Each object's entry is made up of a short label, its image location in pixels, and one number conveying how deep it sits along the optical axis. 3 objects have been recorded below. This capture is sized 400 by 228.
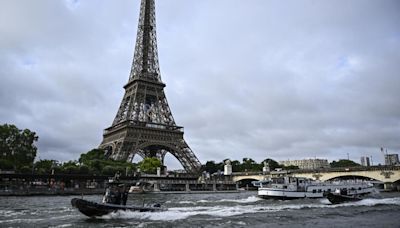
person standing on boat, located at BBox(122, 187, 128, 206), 30.16
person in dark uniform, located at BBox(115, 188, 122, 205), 29.72
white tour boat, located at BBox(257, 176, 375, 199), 56.75
